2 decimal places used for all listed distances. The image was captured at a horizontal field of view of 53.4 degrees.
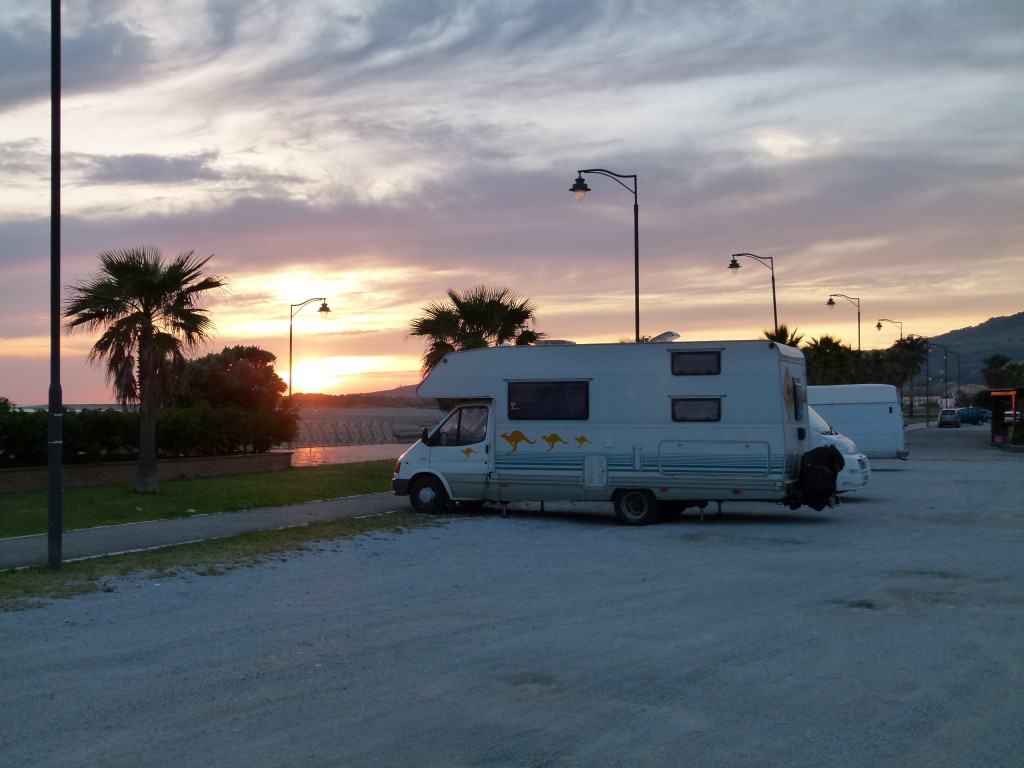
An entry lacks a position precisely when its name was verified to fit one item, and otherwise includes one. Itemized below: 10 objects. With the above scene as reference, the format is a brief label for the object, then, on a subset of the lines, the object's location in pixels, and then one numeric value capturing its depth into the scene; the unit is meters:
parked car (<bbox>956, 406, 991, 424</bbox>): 89.19
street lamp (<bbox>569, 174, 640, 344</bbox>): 25.98
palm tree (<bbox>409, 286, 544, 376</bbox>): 27.42
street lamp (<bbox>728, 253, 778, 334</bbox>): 35.66
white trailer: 31.70
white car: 19.89
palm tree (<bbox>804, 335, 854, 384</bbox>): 61.88
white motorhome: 16.45
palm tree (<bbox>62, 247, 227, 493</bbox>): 20.30
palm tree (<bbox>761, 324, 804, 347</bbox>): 46.69
